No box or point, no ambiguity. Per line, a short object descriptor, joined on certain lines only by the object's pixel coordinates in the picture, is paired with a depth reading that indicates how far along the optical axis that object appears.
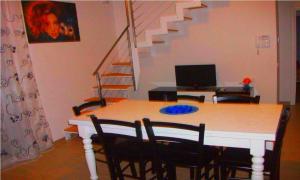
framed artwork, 3.71
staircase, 4.23
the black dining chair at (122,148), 2.00
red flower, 4.43
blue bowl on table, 2.28
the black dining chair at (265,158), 1.72
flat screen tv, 4.71
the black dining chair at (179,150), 1.76
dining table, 1.69
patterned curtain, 3.28
